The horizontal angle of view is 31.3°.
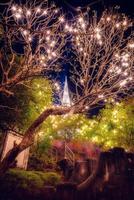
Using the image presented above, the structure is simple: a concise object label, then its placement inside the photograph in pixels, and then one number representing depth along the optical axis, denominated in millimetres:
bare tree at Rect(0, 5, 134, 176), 8162
